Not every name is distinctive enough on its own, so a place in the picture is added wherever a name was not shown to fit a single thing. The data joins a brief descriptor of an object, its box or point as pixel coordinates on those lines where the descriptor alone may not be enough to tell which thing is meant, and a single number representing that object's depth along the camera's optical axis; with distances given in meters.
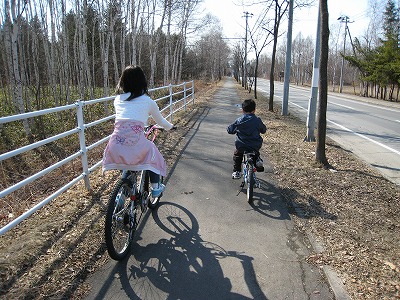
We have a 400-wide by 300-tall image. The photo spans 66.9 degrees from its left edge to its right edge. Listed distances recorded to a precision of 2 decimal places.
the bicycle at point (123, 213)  2.89
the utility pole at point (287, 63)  13.16
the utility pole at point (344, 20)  41.92
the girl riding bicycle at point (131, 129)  3.11
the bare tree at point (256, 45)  19.77
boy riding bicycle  4.75
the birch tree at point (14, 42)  9.26
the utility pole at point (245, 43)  30.57
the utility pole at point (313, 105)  8.48
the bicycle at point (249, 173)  4.53
